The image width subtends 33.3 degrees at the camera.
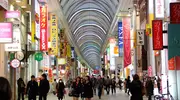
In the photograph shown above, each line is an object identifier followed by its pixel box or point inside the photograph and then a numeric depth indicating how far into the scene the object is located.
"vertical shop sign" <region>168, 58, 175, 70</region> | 16.48
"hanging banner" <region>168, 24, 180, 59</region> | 12.15
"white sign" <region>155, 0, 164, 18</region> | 16.26
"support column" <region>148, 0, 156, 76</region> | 20.15
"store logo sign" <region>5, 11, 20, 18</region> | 14.97
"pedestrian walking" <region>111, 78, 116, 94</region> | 28.54
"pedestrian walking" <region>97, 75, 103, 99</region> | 23.83
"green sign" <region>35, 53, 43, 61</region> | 22.91
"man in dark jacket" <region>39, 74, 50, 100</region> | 14.51
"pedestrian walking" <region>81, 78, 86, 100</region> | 15.38
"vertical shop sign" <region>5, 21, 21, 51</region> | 15.95
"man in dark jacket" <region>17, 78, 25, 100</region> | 17.91
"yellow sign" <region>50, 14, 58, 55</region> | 30.37
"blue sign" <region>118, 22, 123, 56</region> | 33.48
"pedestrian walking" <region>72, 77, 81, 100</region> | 15.65
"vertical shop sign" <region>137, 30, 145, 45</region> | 23.92
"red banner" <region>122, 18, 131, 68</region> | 30.58
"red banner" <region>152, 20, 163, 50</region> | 15.18
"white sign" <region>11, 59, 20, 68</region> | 16.60
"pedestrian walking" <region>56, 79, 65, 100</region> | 18.29
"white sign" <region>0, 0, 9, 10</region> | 15.16
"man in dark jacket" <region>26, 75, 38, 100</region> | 14.87
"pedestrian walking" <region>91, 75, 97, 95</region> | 27.24
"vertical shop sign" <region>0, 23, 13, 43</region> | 13.14
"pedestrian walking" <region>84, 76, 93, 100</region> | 15.12
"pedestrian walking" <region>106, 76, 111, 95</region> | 27.03
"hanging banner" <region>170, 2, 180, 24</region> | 13.02
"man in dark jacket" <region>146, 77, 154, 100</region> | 17.02
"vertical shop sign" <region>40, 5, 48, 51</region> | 23.99
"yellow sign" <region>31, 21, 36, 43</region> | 23.03
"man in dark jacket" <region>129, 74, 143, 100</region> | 9.85
